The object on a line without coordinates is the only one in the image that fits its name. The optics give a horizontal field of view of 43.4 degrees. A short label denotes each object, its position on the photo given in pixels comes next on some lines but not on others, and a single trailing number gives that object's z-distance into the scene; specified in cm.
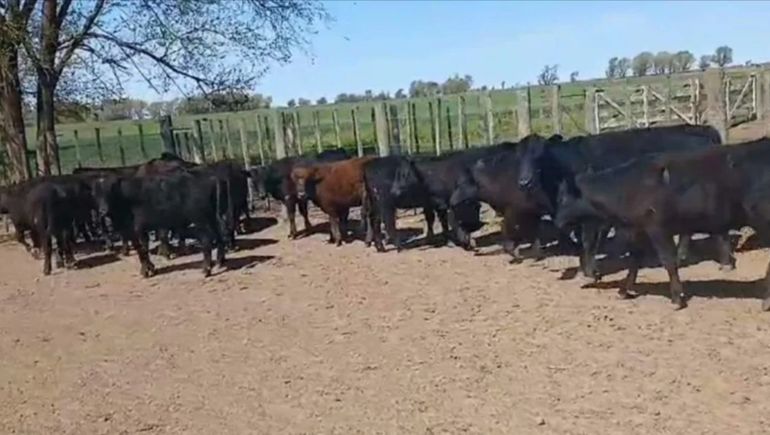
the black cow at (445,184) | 1184
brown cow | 1302
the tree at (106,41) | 1662
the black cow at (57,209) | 1309
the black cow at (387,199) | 1227
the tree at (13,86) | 1546
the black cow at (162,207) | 1188
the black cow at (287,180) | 1428
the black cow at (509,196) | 1071
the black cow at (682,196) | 802
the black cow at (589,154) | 986
